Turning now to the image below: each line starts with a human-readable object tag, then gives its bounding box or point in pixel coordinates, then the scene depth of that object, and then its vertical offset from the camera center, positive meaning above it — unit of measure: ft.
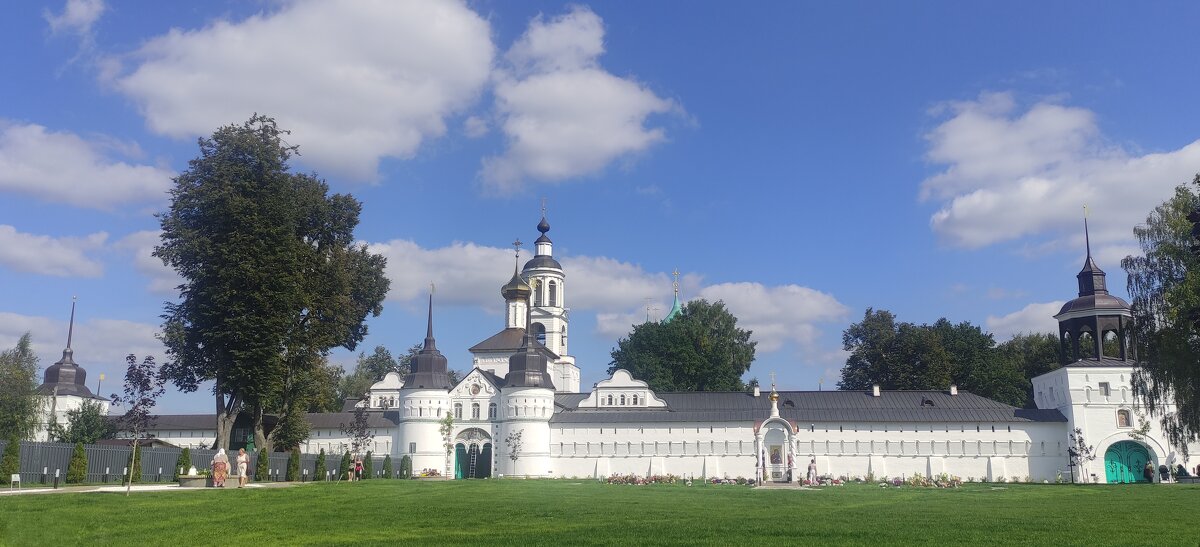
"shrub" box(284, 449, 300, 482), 129.49 -4.97
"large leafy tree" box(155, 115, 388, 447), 114.73 +18.93
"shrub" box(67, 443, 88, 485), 94.84 -3.93
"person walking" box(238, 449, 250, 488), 92.99 -3.65
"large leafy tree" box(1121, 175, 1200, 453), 98.73 +13.90
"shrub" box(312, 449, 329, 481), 140.56 -5.65
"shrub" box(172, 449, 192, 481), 107.92 -3.63
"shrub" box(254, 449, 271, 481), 117.39 -4.57
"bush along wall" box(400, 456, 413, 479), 195.36 -7.45
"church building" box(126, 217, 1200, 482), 185.88 +2.11
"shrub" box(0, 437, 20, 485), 85.30 -3.07
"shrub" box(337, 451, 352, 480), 152.35 -5.76
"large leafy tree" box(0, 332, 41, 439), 167.22 +4.84
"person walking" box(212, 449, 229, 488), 88.79 -3.76
